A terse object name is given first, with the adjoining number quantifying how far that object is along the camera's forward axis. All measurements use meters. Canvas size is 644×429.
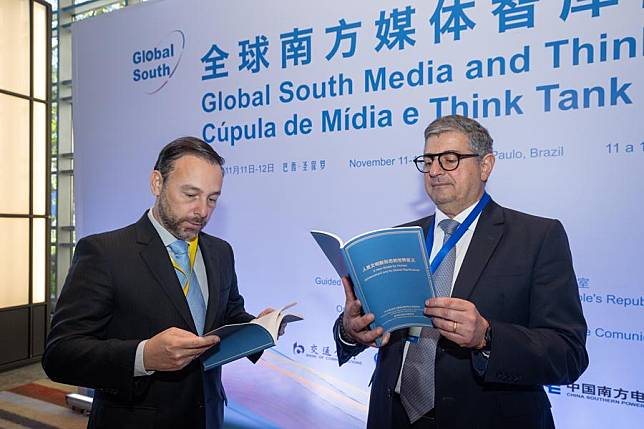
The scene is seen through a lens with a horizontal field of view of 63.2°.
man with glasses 1.43
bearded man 1.49
